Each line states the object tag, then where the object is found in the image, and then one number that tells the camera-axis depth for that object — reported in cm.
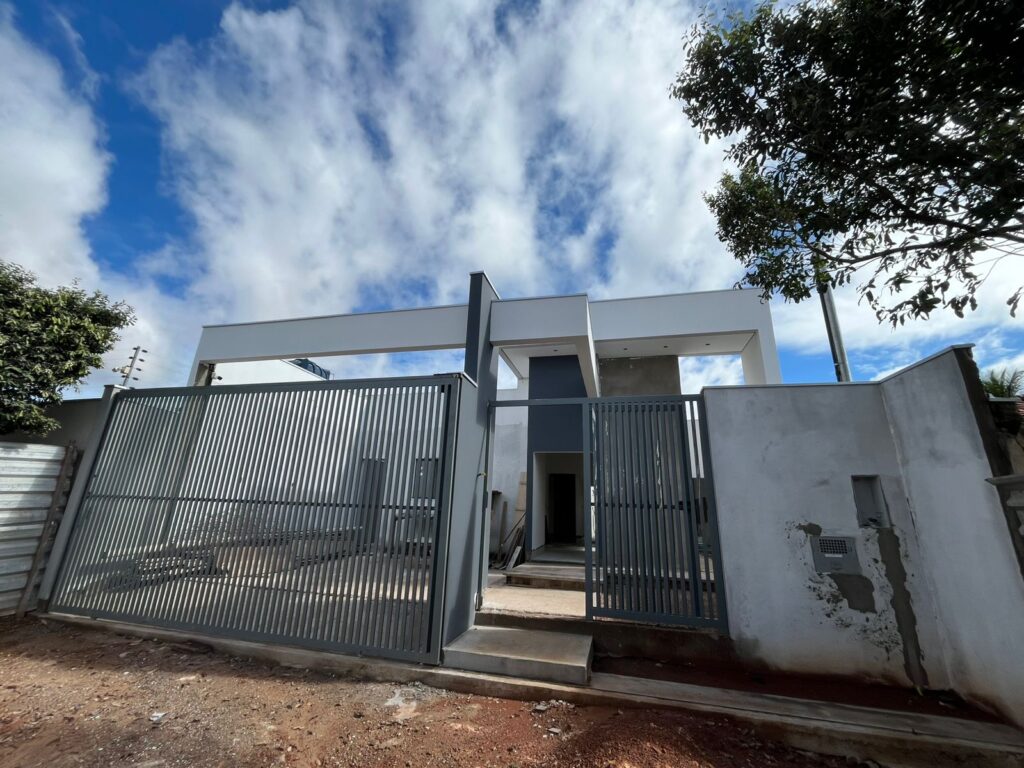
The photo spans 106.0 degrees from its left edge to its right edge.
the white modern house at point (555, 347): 563
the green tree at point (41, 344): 441
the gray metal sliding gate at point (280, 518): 383
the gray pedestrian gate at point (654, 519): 390
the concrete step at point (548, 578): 662
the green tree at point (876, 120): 268
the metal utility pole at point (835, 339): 591
